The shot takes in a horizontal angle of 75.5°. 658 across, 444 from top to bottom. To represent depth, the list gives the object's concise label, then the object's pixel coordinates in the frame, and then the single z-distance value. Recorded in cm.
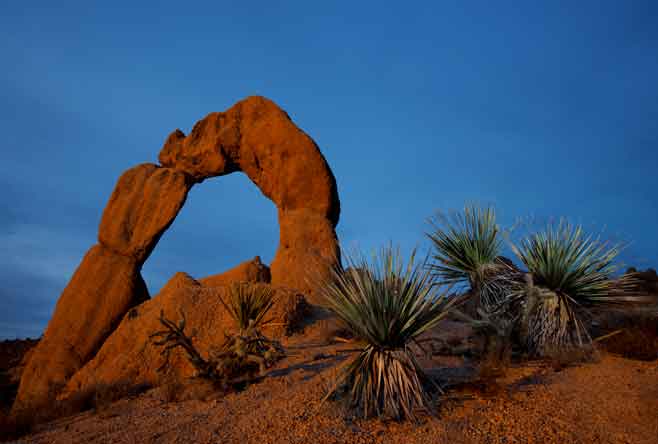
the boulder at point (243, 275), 1535
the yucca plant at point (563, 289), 695
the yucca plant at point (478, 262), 762
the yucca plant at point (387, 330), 469
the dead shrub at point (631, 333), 727
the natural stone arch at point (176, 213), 1420
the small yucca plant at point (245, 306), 774
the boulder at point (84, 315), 1386
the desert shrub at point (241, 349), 680
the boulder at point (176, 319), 983
